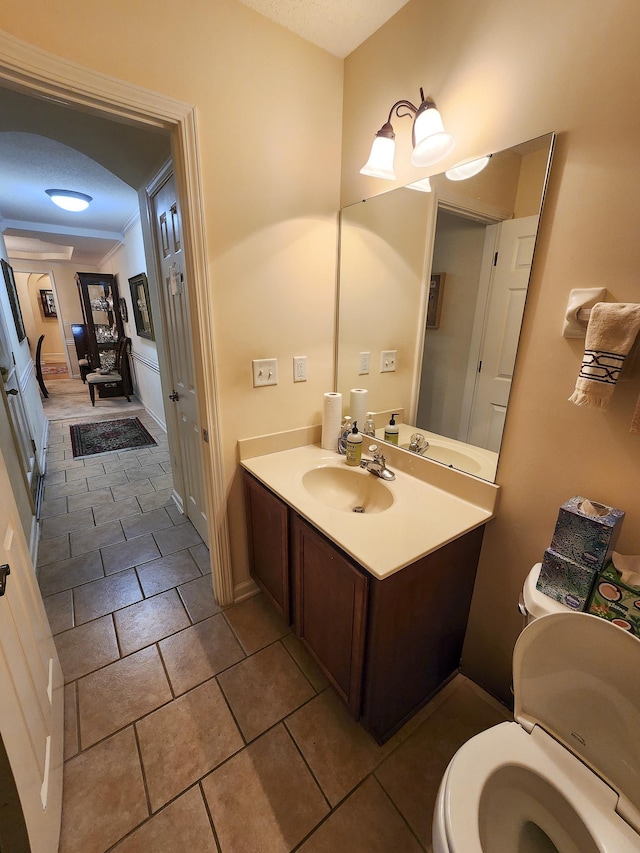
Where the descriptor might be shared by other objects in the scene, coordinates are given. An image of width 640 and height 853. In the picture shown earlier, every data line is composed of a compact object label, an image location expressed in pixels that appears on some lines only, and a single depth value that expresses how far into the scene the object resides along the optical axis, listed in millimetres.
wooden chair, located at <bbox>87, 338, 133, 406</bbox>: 5484
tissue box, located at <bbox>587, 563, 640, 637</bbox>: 845
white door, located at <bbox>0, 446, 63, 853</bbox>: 800
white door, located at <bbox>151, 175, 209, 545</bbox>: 1897
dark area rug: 3867
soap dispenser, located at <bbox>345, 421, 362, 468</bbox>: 1575
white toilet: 738
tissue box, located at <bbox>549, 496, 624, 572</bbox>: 887
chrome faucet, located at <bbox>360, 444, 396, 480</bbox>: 1454
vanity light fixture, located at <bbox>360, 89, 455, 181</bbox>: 1109
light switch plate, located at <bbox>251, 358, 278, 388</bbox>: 1597
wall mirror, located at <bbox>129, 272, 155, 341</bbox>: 4145
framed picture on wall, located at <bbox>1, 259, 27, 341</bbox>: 3846
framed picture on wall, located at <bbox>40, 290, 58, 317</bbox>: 9164
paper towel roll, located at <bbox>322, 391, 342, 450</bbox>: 1692
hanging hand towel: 836
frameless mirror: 1087
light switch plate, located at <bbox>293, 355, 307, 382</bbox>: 1715
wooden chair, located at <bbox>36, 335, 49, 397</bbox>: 5836
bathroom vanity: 1062
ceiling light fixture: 3262
